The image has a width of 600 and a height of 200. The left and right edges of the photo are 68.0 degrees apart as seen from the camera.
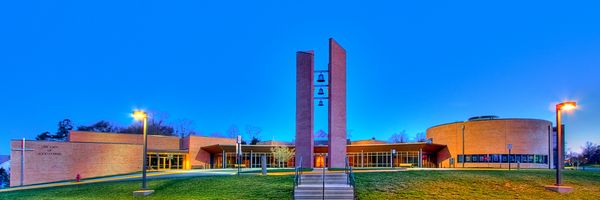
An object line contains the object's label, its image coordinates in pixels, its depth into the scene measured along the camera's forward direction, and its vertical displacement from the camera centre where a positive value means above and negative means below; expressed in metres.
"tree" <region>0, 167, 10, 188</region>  47.79 -5.91
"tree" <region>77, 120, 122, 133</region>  78.95 -0.66
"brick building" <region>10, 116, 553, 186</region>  35.88 -2.85
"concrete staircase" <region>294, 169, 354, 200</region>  17.27 -2.59
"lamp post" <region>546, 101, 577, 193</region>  17.33 -0.57
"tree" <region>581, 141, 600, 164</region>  94.36 -5.74
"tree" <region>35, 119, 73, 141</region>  71.54 -1.71
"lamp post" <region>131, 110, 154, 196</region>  18.46 -1.10
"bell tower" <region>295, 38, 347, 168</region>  32.72 +1.66
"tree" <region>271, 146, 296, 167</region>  50.16 -3.18
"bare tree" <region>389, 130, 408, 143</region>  122.89 -3.53
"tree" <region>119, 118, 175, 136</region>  78.12 -0.93
